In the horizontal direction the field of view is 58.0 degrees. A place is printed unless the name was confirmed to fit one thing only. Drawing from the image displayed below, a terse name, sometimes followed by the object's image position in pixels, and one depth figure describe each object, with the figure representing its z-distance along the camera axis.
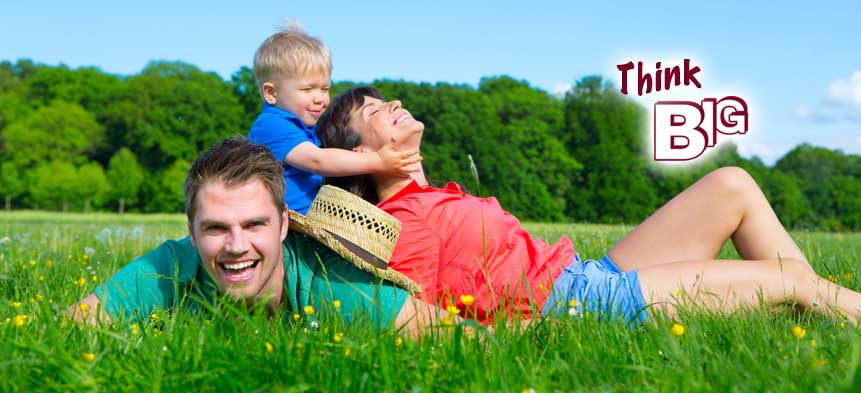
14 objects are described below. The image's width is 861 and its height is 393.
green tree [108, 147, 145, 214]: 53.34
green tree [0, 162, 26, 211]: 56.12
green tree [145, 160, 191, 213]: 53.34
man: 3.36
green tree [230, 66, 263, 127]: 54.41
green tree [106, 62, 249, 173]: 54.12
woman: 3.69
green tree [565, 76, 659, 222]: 56.34
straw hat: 3.37
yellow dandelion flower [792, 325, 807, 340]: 2.78
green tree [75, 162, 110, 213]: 54.41
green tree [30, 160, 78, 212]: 54.41
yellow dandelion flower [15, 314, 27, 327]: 2.99
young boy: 4.74
